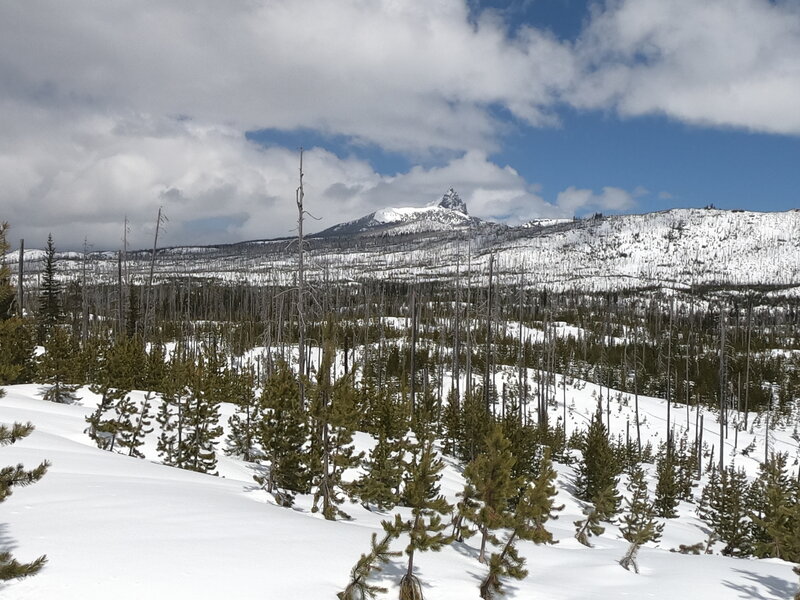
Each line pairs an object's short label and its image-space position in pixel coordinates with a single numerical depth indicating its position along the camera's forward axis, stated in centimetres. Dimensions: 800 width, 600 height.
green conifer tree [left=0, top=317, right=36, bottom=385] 2020
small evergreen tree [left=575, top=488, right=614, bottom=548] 1482
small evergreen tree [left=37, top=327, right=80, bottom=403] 2052
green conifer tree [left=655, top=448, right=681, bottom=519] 2677
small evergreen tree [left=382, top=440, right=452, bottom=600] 684
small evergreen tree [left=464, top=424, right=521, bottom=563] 903
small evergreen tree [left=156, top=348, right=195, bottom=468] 1761
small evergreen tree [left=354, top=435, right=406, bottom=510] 1421
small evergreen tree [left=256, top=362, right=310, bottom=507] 1389
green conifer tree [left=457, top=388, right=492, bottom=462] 2724
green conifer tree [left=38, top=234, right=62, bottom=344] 4147
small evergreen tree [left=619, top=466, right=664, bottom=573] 1023
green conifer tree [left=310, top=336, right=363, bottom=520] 1159
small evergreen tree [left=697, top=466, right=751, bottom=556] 2085
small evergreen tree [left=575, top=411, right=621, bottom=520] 2695
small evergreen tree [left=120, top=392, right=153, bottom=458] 1746
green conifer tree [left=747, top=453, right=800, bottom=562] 1019
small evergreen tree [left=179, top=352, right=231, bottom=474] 1698
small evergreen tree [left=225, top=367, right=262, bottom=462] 2103
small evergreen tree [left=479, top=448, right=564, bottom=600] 755
